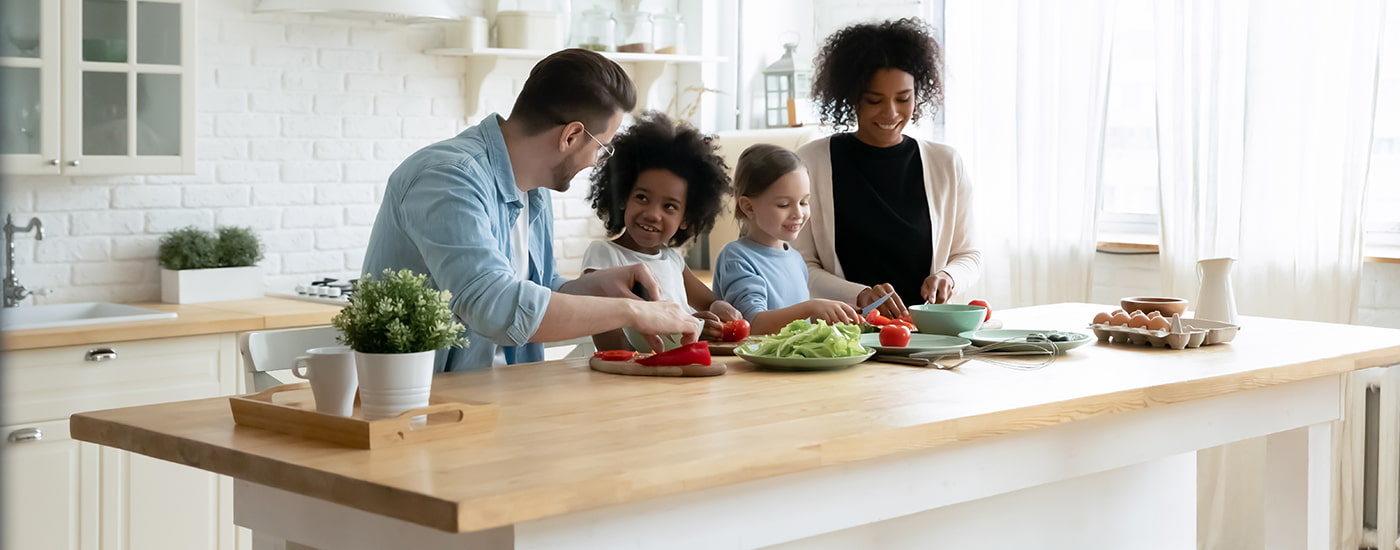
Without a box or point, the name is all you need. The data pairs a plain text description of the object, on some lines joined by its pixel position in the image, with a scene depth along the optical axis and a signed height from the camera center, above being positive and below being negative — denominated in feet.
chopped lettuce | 6.57 -0.47
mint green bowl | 7.56 -0.39
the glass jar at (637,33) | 14.85 +2.63
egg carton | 7.34 -0.46
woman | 9.67 +0.47
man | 6.07 +0.16
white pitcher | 7.81 -0.22
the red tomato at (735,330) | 7.49 -0.47
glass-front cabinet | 10.52 +1.37
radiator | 10.12 -1.60
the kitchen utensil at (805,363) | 6.47 -0.57
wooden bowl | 7.87 -0.30
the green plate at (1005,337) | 7.12 -0.48
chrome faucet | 10.77 -0.38
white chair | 6.73 -0.56
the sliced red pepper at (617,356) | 6.68 -0.56
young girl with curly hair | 8.59 +0.41
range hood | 11.54 +2.26
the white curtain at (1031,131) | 12.75 +1.35
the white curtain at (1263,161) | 10.58 +0.89
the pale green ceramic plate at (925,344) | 6.89 -0.51
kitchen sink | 10.72 -0.62
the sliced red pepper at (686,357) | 6.41 -0.54
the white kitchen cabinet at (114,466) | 9.76 -1.79
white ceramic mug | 4.73 -0.50
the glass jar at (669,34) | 15.12 +2.67
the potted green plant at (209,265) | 11.76 -0.18
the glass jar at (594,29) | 14.58 +2.63
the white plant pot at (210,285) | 11.72 -0.37
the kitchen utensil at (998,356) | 6.70 -0.56
